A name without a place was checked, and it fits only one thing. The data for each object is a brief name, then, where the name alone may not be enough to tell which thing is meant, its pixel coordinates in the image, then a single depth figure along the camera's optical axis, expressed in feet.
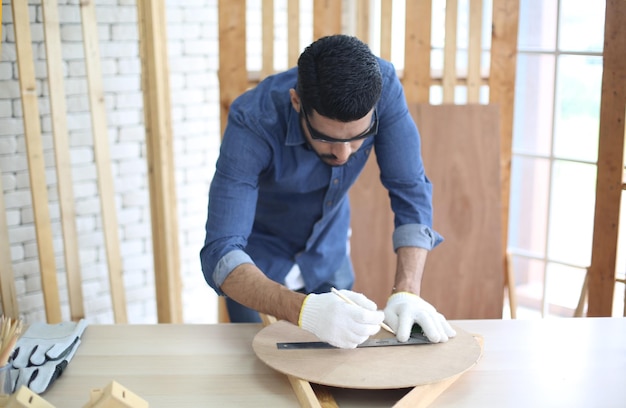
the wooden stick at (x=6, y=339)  4.76
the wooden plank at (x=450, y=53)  10.18
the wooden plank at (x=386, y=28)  10.08
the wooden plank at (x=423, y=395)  4.96
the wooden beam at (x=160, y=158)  9.36
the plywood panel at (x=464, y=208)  10.23
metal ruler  5.68
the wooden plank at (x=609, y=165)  8.50
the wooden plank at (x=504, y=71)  10.14
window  11.25
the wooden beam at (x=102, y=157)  8.64
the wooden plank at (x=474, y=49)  10.23
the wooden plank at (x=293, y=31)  9.76
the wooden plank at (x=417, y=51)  10.16
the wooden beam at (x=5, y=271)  8.15
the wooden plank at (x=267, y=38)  9.70
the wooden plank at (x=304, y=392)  4.99
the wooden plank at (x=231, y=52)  9.56
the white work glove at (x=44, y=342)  5.62
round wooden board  5.15
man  5.92
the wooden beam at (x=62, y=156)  8.43
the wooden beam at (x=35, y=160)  8.21
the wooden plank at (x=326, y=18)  9.92
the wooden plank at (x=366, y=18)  15.17
